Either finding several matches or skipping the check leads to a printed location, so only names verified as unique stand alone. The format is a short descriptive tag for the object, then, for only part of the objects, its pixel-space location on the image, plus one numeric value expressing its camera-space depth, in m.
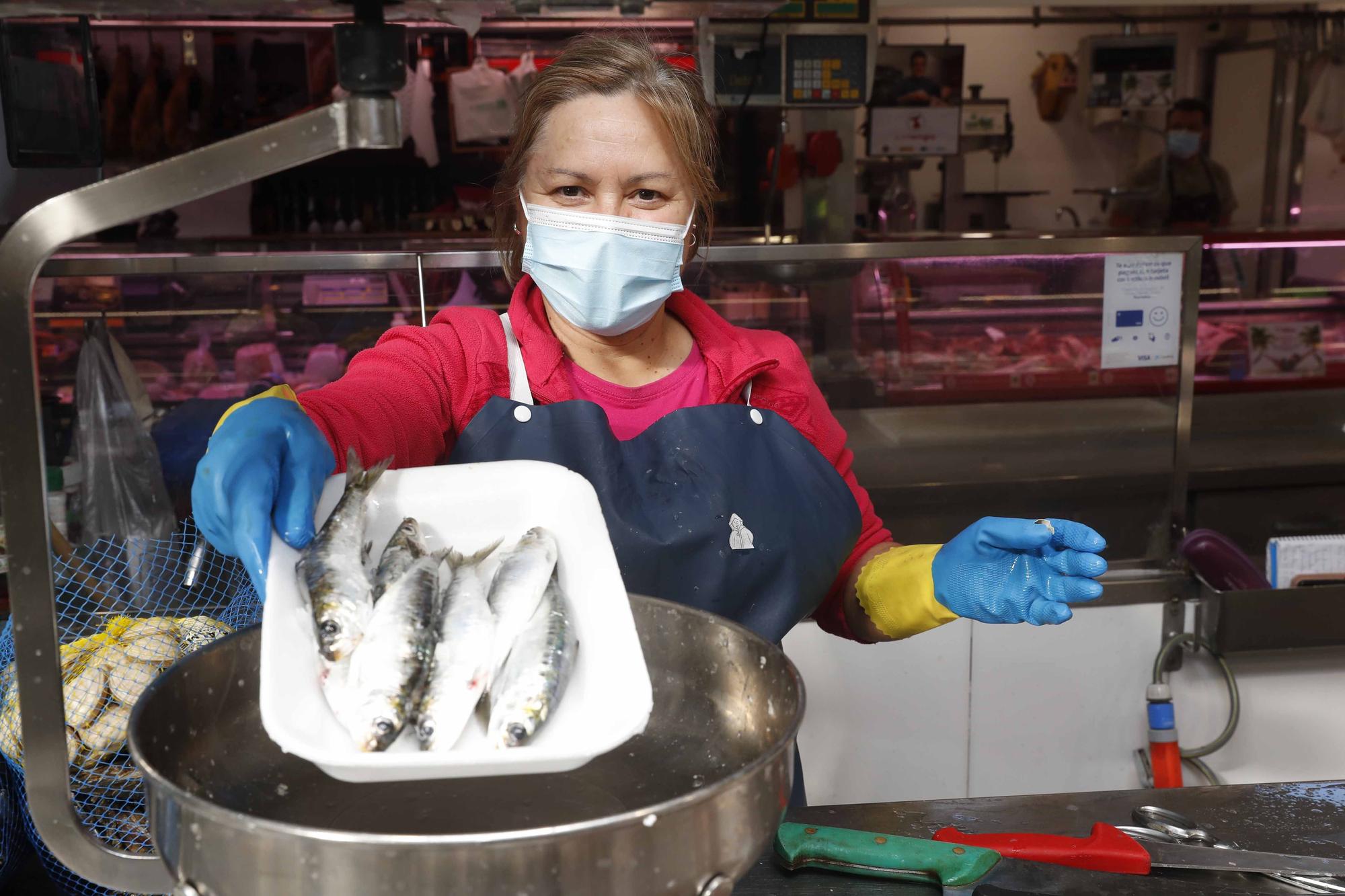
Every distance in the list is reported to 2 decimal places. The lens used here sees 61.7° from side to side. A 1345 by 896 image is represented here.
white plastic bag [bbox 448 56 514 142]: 5.72
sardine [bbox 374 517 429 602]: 1.19
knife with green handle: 1.40
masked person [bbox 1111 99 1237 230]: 7.88
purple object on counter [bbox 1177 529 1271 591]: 2.91
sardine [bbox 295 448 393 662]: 1.06
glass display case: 3.15
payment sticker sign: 2.98
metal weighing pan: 0.81
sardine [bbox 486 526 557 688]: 1.15
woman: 1.68
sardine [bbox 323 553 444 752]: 0.97
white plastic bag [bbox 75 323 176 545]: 2.89
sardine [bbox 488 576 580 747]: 0.99
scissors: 1.50
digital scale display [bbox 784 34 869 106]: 4.09
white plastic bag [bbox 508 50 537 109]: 5.58
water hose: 2.91
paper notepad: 2.92
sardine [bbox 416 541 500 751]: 1.00
